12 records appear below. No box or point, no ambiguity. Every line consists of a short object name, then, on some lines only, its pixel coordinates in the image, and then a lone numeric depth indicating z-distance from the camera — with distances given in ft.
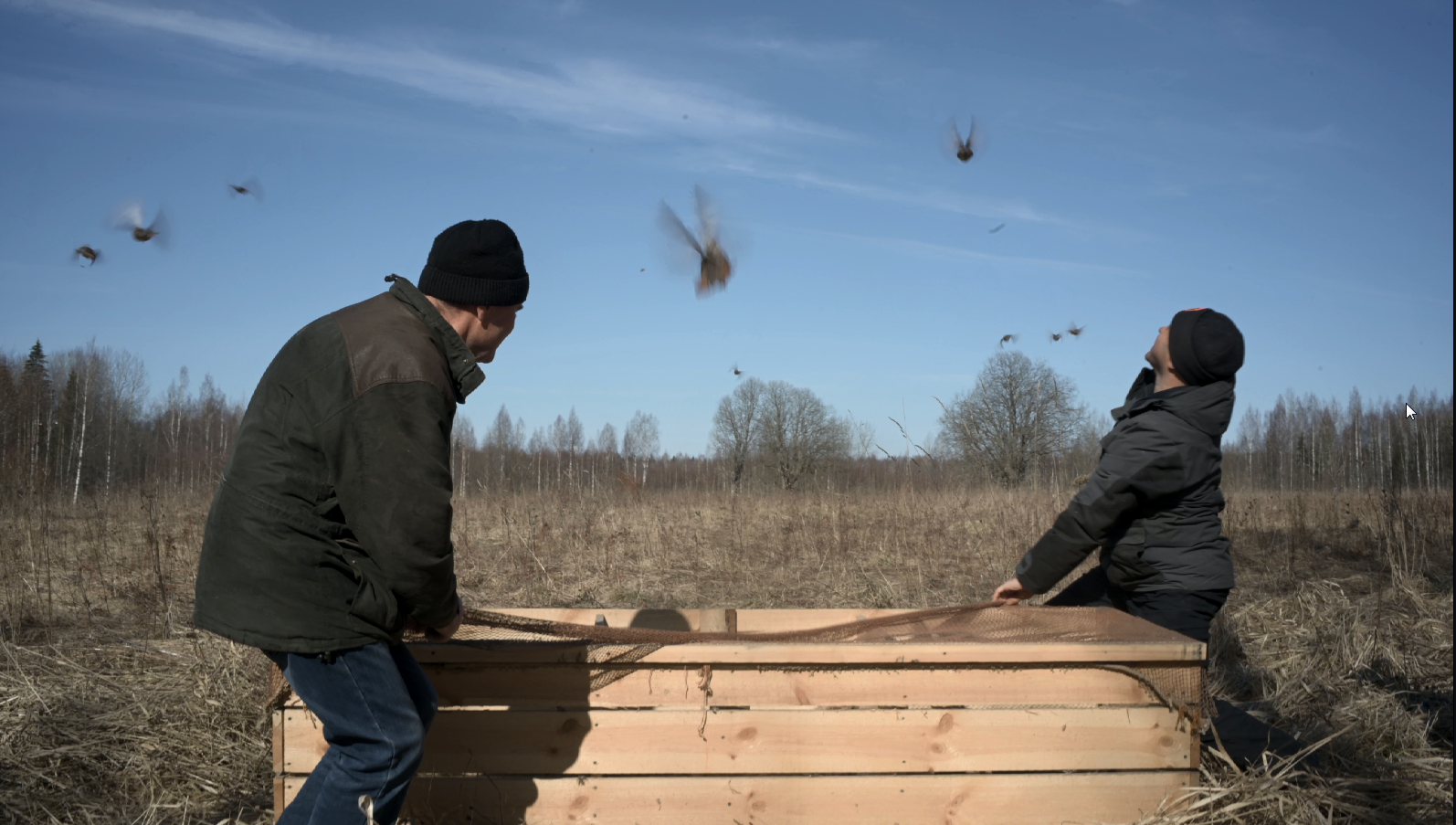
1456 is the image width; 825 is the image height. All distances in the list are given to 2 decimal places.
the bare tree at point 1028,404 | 123.54
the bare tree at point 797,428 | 148.87
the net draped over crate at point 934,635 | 8.07
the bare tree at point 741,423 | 156.97
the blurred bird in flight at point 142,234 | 14.94
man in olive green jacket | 6.01
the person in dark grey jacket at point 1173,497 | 9.55
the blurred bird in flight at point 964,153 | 17.52
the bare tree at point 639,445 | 133.80
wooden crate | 8.02
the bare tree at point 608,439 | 147.23
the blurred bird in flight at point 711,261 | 12.70
